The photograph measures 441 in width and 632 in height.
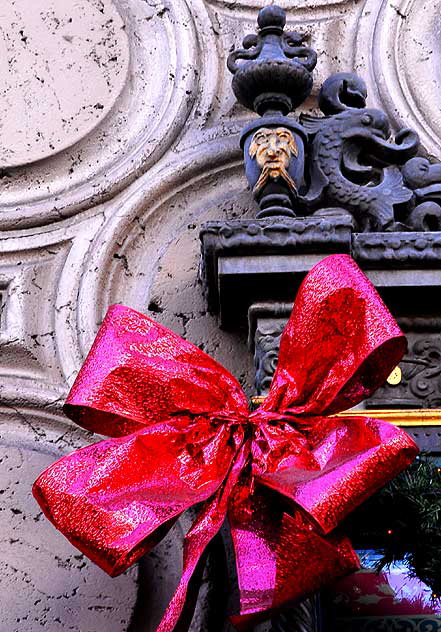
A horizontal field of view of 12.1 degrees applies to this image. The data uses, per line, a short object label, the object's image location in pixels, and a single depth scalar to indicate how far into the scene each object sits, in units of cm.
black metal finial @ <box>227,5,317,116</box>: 302
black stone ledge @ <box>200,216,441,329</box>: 282
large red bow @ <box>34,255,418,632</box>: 244
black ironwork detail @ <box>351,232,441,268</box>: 283
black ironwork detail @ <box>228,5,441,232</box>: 296
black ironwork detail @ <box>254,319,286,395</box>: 280
